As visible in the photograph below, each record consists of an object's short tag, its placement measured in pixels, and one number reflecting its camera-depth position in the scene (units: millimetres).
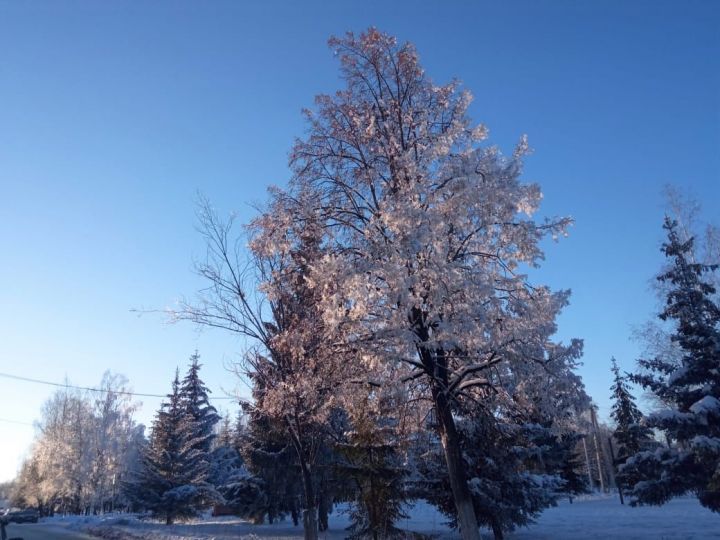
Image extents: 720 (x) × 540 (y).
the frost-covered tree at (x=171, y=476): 28297
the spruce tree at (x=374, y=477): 15219
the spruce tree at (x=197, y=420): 30500
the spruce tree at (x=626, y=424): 39031
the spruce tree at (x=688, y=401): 12778
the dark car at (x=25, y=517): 37494
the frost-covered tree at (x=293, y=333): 9812
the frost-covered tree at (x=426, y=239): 8055
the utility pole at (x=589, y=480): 57700
